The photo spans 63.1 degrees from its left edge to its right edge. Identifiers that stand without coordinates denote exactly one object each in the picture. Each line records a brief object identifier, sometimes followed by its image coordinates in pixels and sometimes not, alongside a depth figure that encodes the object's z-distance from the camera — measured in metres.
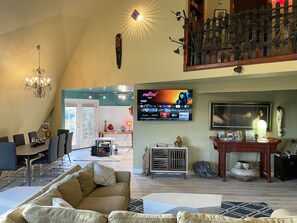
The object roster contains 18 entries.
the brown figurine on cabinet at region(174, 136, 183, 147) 5.93
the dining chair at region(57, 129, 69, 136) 7.54
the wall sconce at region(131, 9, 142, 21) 5.91
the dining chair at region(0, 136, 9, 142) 5.50
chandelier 5.79
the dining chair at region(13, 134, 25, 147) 6.08
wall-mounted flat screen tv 5.96
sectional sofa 1.91
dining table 5.01
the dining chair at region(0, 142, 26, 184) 4.79
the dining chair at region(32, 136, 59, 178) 5.57
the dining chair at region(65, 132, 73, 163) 6.83
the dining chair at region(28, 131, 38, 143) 6.66
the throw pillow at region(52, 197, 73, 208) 2.21
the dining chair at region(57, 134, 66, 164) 6.18
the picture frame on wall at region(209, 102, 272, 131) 6.08
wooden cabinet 5.72
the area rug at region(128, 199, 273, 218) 3.82
